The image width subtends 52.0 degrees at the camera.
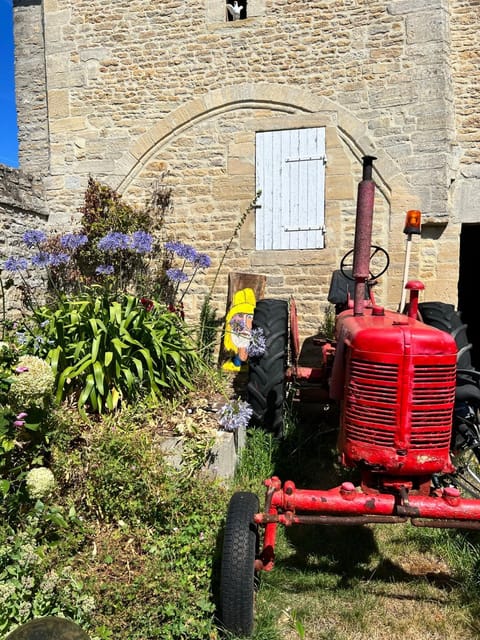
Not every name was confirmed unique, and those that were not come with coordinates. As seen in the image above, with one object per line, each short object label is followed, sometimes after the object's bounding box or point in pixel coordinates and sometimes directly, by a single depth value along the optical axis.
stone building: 5.50
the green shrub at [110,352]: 3.40
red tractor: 2.10
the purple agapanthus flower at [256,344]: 3.64
